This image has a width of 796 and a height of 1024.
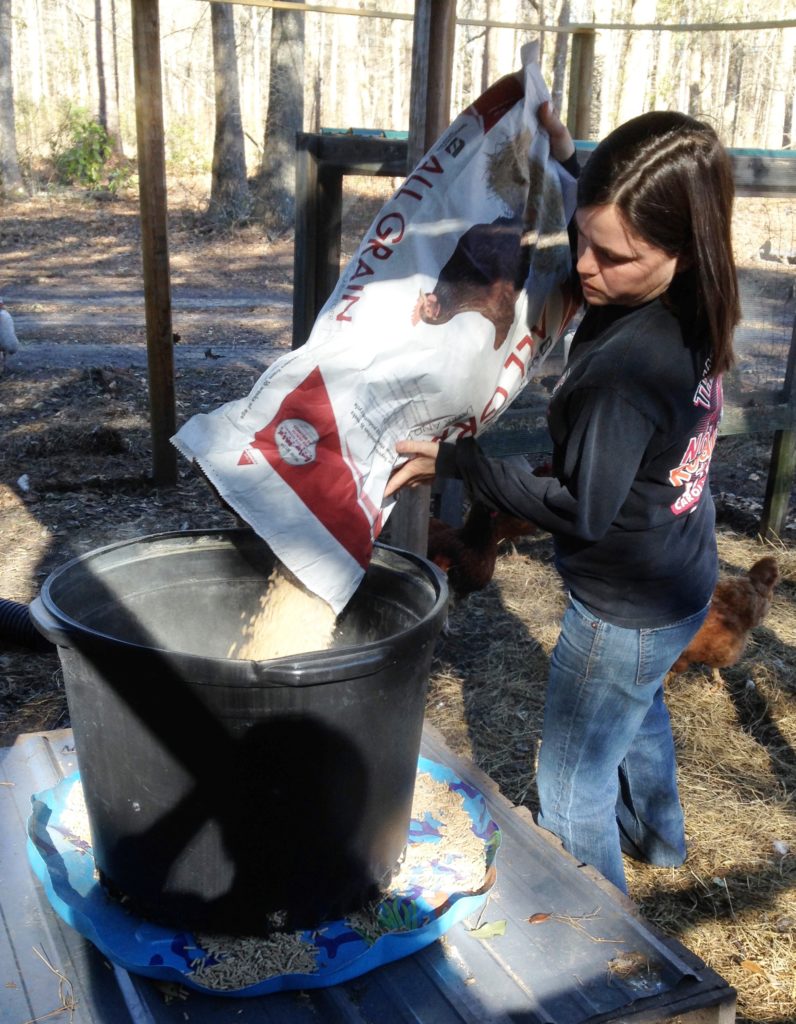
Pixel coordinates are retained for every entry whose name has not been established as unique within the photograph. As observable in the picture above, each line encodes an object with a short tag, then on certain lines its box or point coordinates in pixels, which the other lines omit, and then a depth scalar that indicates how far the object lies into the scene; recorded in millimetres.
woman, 1667
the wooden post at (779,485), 5250
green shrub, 18172
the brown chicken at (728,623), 3494
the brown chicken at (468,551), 4004
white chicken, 7707
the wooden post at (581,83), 4984
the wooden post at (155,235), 4641
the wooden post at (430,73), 2754
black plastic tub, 1705
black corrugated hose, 3621
